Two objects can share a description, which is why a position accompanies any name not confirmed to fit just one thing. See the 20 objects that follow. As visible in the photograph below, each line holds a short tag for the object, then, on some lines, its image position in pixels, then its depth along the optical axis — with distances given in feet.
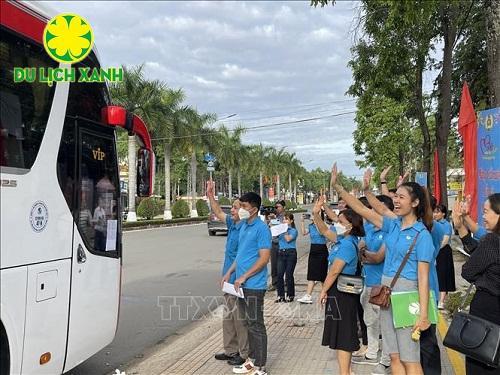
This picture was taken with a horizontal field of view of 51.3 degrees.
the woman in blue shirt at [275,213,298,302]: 29.04
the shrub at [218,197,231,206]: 160.30
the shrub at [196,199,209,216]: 165.07
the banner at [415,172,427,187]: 56.23
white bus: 11.60
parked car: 82.94
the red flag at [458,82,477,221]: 26.50
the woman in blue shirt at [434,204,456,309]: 24.97
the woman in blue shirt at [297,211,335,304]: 26.63
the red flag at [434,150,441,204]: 47.11
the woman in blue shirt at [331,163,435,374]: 12.18
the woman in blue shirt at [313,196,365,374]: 14.94
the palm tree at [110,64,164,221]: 108.78
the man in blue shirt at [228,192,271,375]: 16.42
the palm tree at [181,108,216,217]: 131.13
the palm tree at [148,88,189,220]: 117.29
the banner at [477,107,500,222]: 23.48
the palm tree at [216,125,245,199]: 185.94
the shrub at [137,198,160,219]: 121.90
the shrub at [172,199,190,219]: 145.28
